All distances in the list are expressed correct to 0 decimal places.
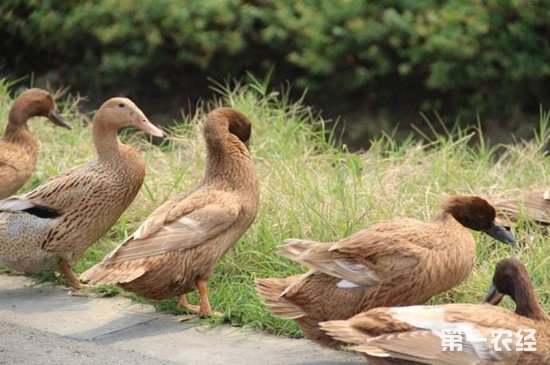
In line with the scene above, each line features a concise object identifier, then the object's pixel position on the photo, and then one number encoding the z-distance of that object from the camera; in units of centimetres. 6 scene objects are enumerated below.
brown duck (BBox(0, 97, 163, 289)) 1341
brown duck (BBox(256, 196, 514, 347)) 1098
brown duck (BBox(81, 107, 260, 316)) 1214
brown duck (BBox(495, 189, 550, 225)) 1352
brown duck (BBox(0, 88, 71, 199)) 1514
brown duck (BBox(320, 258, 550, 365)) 984
